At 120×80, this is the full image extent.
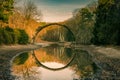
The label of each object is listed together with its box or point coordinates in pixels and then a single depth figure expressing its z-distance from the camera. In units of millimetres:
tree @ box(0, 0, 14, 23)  25855
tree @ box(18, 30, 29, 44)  33116
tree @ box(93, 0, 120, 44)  27219
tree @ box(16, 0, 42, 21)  40938
